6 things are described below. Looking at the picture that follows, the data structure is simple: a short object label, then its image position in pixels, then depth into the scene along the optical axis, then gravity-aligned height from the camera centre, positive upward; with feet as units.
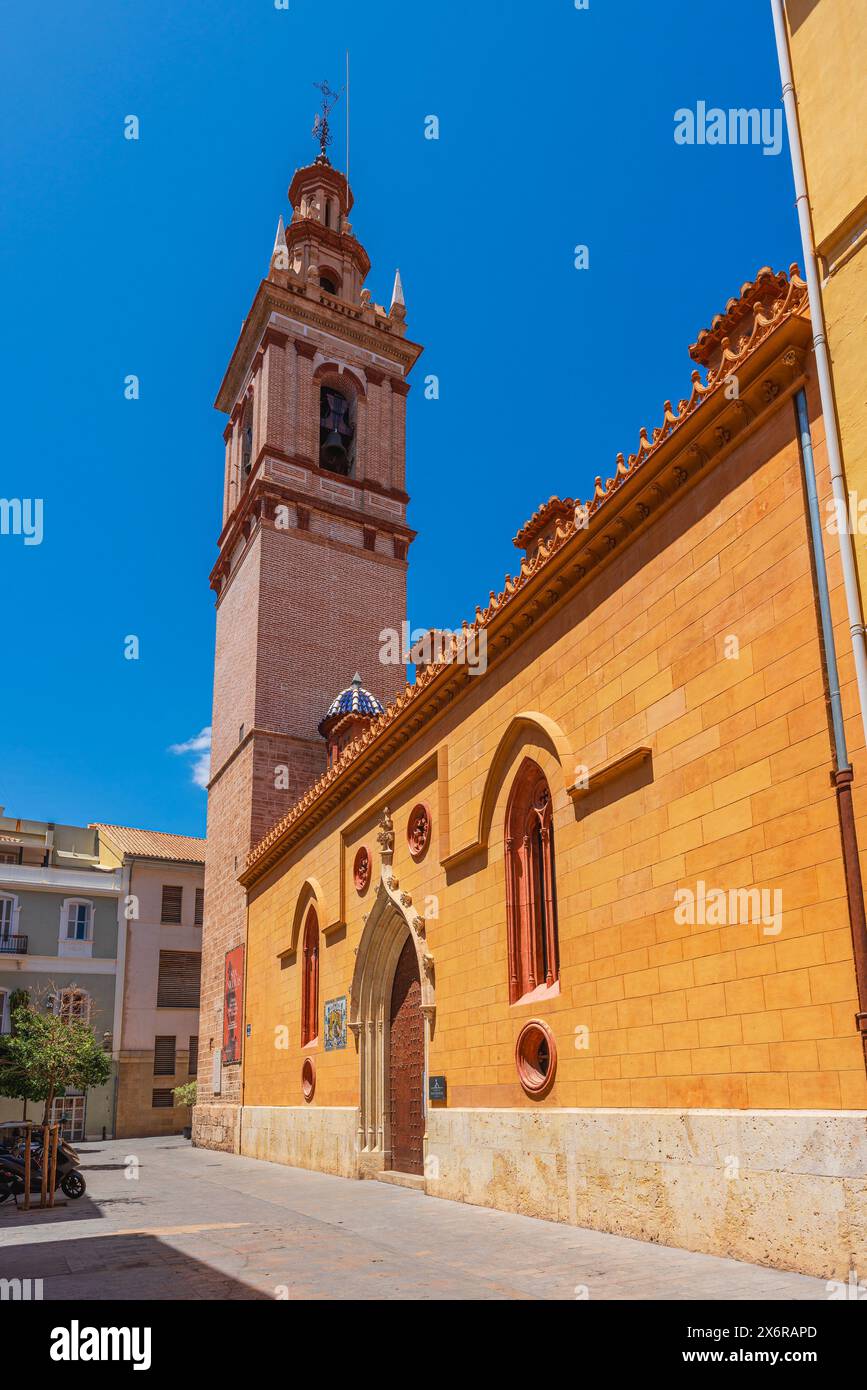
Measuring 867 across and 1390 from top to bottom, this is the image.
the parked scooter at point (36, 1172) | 53.16 -8.05
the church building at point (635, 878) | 27.48 +4.54
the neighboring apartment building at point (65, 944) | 123.75 +8.01
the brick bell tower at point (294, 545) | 101.65 +47.98
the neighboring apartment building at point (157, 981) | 129.70 +3.63
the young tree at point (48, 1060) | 70.85 -3.32
